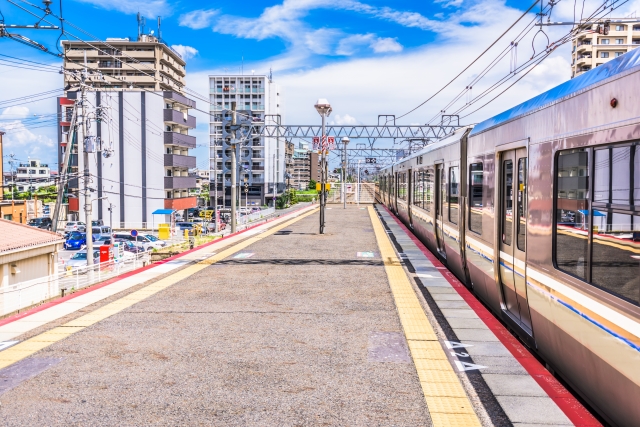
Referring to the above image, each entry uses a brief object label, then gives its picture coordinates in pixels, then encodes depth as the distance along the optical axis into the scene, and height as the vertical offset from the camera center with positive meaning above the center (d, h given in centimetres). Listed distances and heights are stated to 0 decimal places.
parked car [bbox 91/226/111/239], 4341 -374
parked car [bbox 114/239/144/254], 3569 -404
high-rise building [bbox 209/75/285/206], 9221 +734
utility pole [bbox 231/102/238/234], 2542 +68
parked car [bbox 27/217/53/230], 5525 -370
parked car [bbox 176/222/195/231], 5231 -377
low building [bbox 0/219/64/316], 1803 -265
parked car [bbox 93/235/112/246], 3875 -393
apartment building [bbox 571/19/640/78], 6153 +1598
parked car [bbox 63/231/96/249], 4288 -438
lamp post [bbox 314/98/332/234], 2138 +278
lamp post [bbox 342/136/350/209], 4147 +311
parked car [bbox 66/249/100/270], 3117 -433
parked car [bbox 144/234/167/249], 3822 -390
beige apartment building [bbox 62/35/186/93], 8625 +1991
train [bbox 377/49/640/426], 418 -43
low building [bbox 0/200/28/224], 4769 -220
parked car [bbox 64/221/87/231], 4976 -373
